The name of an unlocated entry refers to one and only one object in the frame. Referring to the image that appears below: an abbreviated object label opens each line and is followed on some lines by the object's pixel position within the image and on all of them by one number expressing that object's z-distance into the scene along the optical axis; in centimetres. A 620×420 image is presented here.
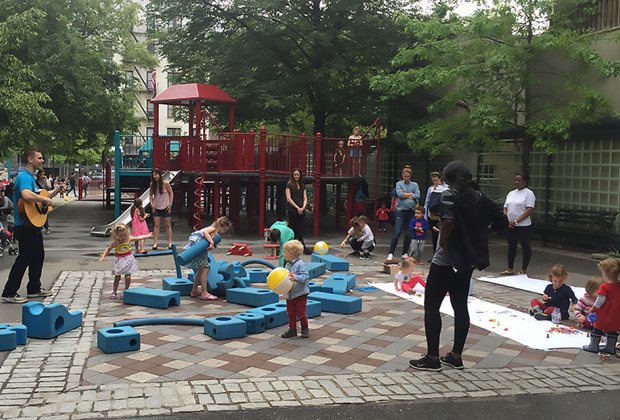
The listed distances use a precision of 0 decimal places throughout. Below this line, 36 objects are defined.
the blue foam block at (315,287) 886
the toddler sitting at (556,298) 761
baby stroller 1284
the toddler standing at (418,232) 1222
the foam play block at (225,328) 637
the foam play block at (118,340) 581
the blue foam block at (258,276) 985
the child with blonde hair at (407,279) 925
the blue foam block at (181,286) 867
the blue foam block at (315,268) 1034
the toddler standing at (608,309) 621
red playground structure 1733
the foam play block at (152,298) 783
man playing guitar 800
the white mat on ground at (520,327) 669
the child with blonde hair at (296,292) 651
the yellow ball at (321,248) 1235
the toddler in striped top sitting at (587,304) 708
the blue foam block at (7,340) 584
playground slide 1682
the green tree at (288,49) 2170
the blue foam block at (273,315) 691
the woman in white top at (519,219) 1088
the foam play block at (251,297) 797
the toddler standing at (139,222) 1284
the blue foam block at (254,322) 663
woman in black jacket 539
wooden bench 1484
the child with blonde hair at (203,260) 827
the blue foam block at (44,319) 627
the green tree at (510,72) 1450
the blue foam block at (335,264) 1120
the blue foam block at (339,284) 878
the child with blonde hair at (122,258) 843
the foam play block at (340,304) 778
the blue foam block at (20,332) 601
